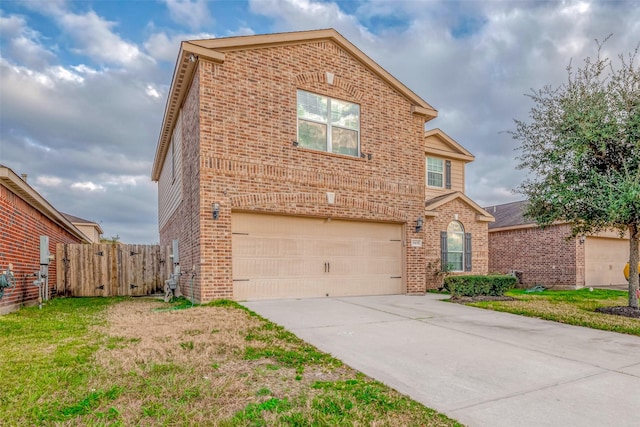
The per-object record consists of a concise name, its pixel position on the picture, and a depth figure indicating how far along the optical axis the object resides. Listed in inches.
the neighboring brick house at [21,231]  292.2
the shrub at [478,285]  389.7
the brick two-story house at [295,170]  344.5
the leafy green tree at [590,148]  311.7
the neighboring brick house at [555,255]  660.7
